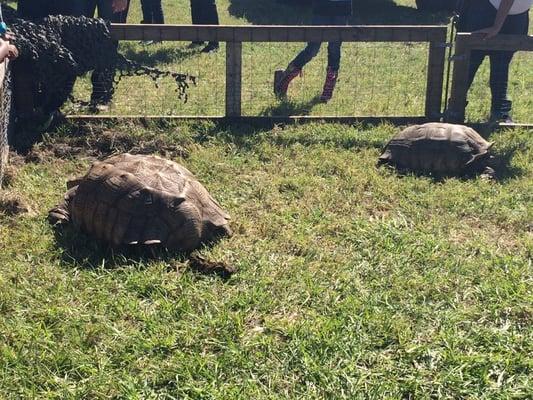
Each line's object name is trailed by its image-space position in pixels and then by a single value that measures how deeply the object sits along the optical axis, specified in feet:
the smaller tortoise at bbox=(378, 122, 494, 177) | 19.74
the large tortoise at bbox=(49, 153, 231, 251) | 14.43
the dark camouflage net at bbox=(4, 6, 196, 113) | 20.42
